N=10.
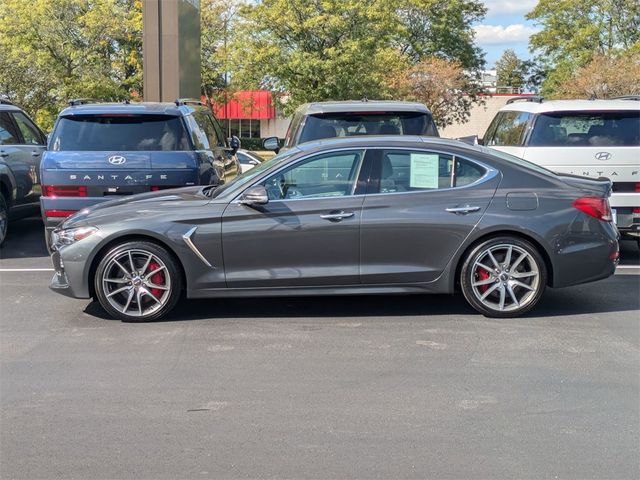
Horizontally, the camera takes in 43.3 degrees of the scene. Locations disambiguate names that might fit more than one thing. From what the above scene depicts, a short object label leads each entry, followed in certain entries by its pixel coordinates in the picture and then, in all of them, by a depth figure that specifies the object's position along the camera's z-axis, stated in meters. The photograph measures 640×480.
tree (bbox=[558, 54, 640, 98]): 33.91
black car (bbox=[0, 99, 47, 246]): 10.81
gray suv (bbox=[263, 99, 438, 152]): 9.23
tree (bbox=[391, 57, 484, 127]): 41.02
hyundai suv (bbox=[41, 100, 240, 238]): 8.64
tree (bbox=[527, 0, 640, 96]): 52.47
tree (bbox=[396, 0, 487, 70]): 54.88
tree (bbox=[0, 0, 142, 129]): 32.50
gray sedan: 6.73
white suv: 9.31
